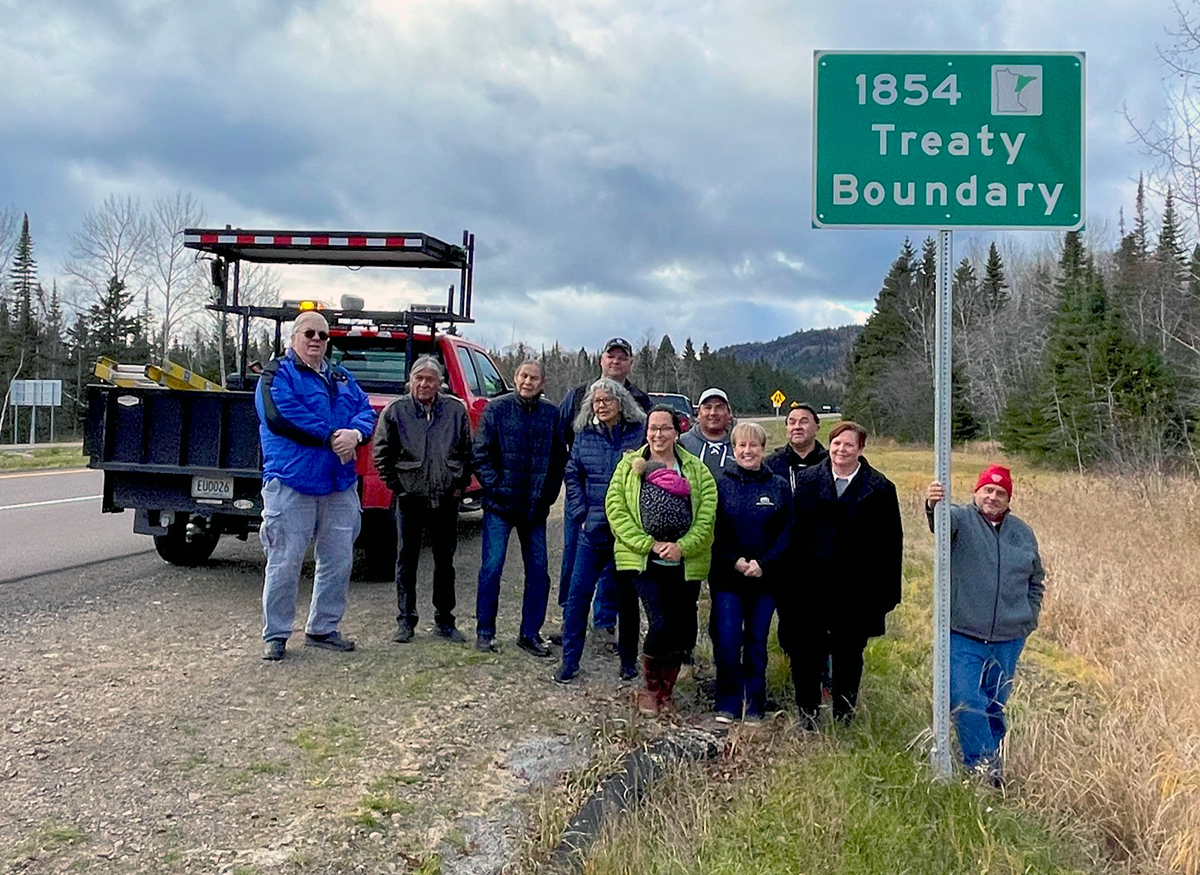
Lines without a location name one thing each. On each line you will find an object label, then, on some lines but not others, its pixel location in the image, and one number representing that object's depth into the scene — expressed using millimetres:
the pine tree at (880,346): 52500
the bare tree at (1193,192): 13156
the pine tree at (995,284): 55875
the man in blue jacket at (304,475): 5469
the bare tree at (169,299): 38906
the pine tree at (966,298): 52531
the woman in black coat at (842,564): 4578
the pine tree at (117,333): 48500
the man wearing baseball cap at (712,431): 5922
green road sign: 3729
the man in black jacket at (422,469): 5945
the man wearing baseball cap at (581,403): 6250
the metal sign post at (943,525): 3773
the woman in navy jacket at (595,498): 5527
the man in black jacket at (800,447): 5473
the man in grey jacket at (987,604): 4262
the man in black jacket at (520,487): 5906
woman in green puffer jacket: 4922
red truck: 7020
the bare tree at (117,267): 40522
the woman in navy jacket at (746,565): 4848
